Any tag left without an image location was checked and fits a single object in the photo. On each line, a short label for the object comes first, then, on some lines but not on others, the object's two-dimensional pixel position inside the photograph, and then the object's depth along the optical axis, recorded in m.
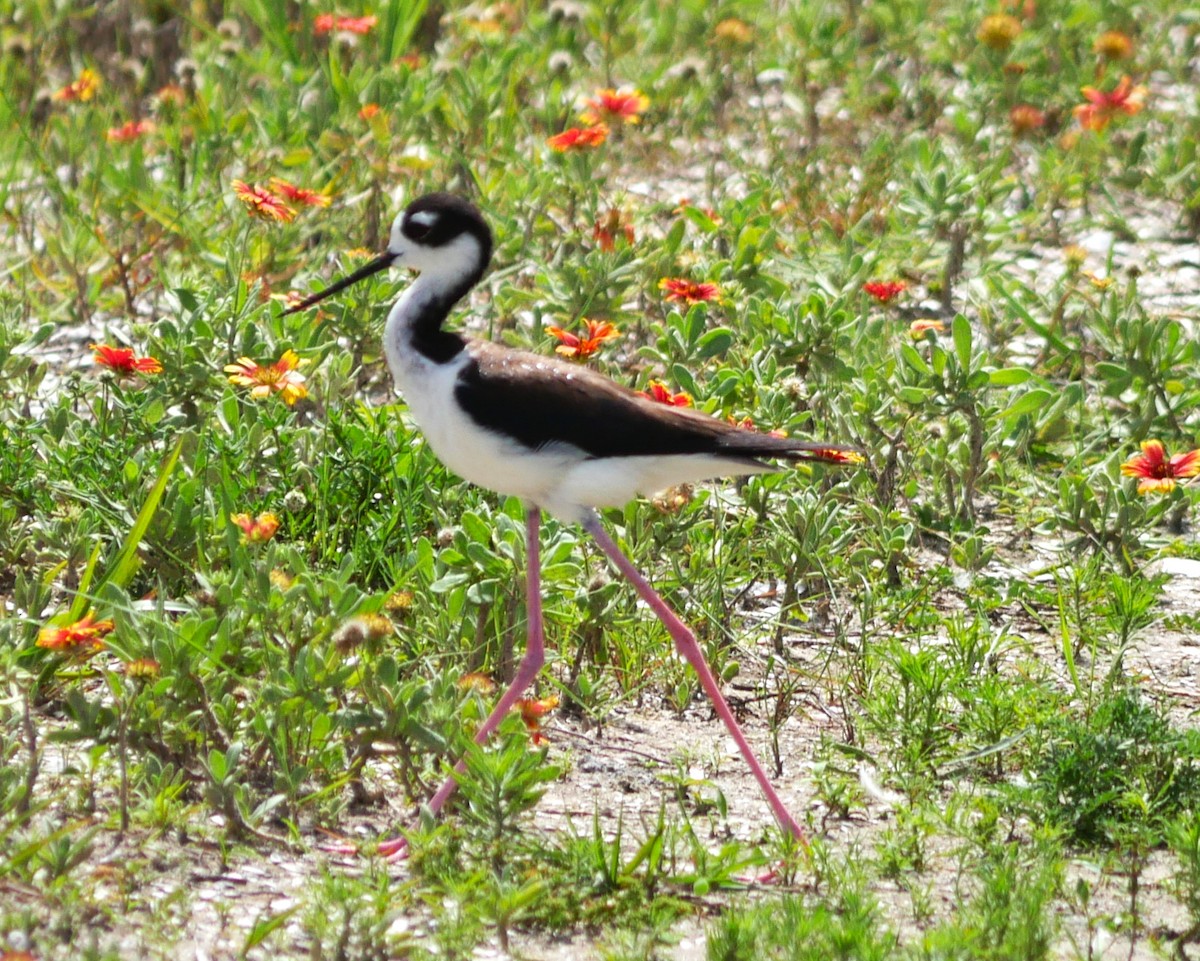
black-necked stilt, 7.14
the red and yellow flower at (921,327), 9.17
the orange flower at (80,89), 12.32
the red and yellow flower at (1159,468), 7.89
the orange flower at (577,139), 10.19
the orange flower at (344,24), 12.43
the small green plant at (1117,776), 6.54
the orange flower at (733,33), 14.77
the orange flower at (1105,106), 11.90
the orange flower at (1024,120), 12.98
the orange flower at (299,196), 9.37
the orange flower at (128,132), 11.50
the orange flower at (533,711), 6.74
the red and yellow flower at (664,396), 8.05
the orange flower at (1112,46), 14.21
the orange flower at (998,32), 14.24
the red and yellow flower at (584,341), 8.56
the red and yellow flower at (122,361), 8.12
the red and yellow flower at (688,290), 9.37
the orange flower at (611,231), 10.48
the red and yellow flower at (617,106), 11.11
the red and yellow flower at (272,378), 8.07
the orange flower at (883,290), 9.66
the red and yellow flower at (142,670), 6.15
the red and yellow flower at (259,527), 6.79
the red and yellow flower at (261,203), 8.98
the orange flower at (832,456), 7.58
